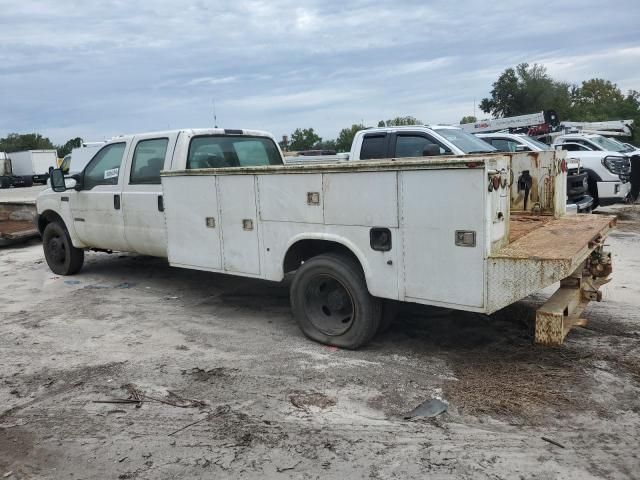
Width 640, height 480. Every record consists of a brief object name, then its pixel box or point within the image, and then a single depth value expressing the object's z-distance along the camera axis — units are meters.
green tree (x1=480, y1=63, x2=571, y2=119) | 55.56
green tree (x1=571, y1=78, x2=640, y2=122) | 50.81
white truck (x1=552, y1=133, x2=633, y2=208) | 13.97
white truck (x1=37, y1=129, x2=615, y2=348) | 4.10
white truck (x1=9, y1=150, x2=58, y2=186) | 42.53
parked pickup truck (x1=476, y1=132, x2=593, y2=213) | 10.07
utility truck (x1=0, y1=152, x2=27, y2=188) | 41.22
